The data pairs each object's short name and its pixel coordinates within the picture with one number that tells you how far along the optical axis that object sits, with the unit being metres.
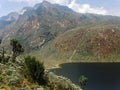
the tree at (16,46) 50.54
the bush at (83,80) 75.06
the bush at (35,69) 29.04
